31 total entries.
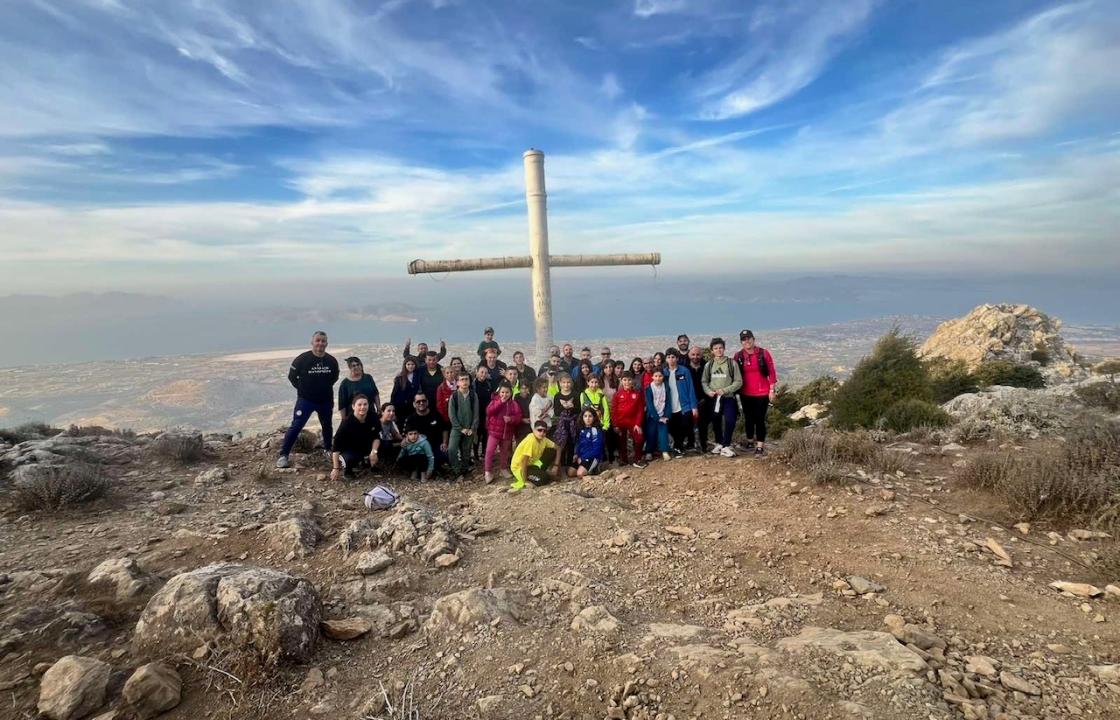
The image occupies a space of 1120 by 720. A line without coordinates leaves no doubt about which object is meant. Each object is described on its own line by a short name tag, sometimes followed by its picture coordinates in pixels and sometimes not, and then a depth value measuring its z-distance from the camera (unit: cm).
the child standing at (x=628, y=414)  737
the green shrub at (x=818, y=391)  1856
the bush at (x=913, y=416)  908
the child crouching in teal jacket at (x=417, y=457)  743
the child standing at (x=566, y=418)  716
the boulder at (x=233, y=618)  301
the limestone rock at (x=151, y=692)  263
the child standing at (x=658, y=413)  732
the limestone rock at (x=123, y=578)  369
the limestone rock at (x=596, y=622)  324
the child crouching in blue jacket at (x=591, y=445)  719
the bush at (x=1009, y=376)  1630
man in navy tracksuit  741
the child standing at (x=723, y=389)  709
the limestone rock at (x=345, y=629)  329
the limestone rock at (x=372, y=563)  421
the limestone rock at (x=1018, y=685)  258
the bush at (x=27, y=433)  841
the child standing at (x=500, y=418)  737
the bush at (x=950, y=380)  1512
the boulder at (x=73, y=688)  256
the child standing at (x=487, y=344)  849
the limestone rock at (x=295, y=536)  465
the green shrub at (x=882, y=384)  1312
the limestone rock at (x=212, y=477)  670
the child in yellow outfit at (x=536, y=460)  683
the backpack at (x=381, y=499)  595
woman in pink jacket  700
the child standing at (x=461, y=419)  754
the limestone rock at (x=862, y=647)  270
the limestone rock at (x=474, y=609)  337
